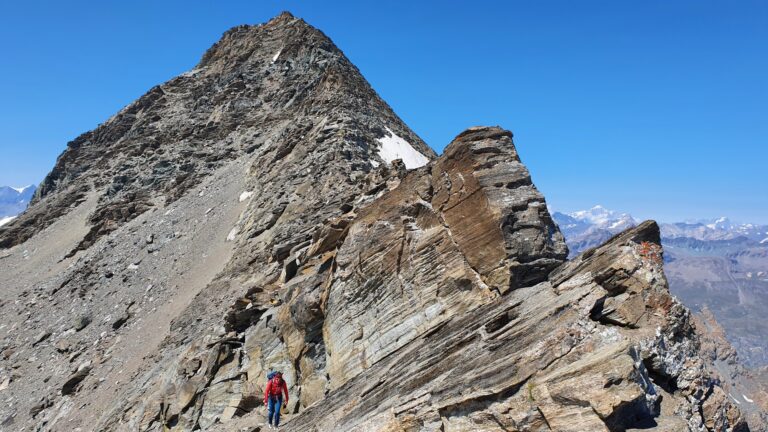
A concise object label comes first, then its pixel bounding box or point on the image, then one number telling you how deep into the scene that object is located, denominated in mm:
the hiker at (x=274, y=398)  16750
